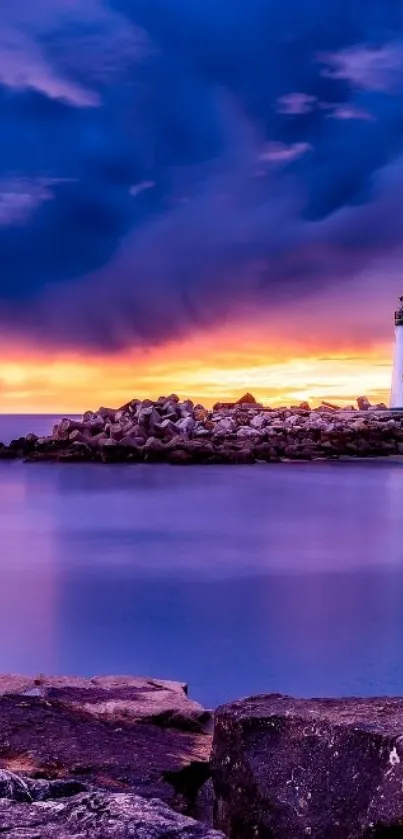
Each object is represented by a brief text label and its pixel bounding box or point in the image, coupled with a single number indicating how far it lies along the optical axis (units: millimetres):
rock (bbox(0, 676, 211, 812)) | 3053
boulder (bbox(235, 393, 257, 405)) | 33891
